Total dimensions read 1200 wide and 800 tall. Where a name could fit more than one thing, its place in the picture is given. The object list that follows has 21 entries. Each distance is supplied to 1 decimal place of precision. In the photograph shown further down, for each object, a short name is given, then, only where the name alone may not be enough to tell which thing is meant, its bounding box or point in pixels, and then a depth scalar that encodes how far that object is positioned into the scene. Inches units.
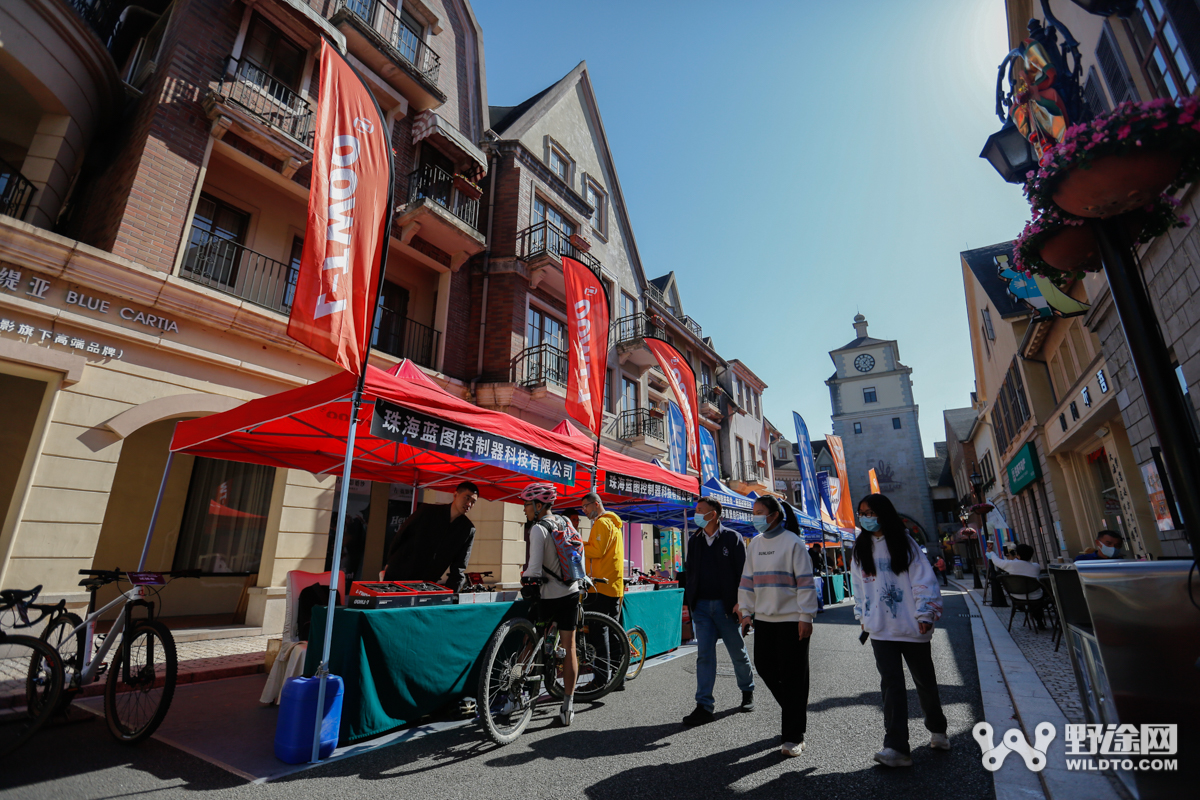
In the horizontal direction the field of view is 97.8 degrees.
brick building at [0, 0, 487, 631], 282.8
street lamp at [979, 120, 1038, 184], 180.1
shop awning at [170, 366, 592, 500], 193.0
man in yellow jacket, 244.2
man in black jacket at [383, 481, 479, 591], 225.0
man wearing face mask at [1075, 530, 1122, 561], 357.7
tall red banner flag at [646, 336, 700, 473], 507.2
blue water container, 145.4
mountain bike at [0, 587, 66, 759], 142.6
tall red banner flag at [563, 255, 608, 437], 395.5
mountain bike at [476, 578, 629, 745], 169.2
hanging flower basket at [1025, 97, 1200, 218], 131.9
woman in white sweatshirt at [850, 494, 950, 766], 142.6
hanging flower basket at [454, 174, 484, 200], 558.3
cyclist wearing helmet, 187.6
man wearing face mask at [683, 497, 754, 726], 200.7
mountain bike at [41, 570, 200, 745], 158.6
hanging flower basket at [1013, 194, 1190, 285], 147.2
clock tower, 1940.2
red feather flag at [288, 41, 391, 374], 182.1
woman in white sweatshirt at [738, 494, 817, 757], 157.1
